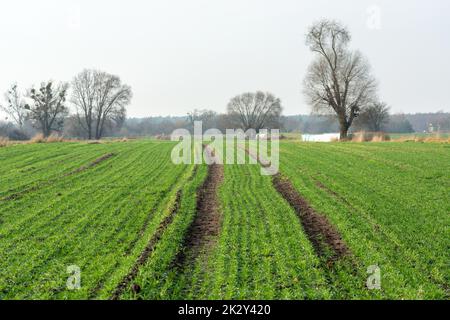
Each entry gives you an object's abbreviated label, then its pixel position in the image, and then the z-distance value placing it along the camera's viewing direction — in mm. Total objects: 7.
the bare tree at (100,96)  78938
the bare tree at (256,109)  103750
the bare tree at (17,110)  73350
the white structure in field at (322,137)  50131
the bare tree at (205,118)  122388
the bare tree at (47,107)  69938
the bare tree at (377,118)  77750
